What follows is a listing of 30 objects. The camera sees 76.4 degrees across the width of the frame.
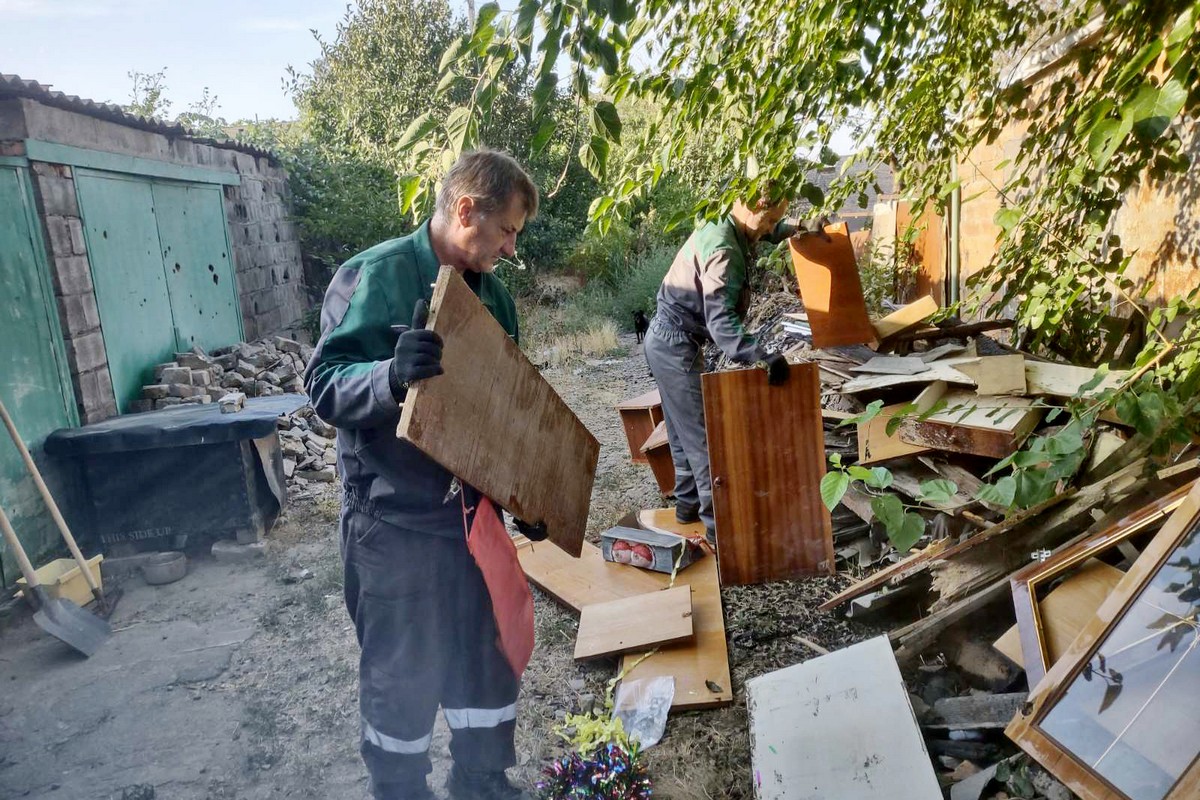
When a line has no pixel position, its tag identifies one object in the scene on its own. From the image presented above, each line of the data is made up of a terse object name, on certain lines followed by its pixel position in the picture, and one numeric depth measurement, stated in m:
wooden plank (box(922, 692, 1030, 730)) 2.39
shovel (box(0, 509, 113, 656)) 3.94
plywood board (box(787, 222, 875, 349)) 4.32
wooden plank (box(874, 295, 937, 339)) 4.43
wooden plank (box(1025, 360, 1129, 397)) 3.26
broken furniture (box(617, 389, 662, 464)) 5.36
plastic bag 2.89
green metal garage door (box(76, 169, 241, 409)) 5.96
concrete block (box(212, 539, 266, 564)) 5.08
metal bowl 4.82
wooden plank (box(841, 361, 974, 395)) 3.65
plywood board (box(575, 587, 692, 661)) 3.31
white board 2.19
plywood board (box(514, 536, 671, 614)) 3.90
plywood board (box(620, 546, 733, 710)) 3.01
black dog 6.50
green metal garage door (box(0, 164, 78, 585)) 4.60
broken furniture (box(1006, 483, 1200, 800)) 1.74
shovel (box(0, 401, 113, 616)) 4.27
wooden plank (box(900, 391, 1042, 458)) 3.30
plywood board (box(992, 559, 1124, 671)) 2.30
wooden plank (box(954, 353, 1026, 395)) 3.39
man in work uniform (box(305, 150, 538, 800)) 2.03
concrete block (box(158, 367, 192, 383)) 6.45
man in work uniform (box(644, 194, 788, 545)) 3.78
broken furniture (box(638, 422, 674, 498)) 4.98
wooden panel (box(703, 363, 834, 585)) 3.72
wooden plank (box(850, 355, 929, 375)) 3.95
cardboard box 4.00
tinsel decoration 2.41
